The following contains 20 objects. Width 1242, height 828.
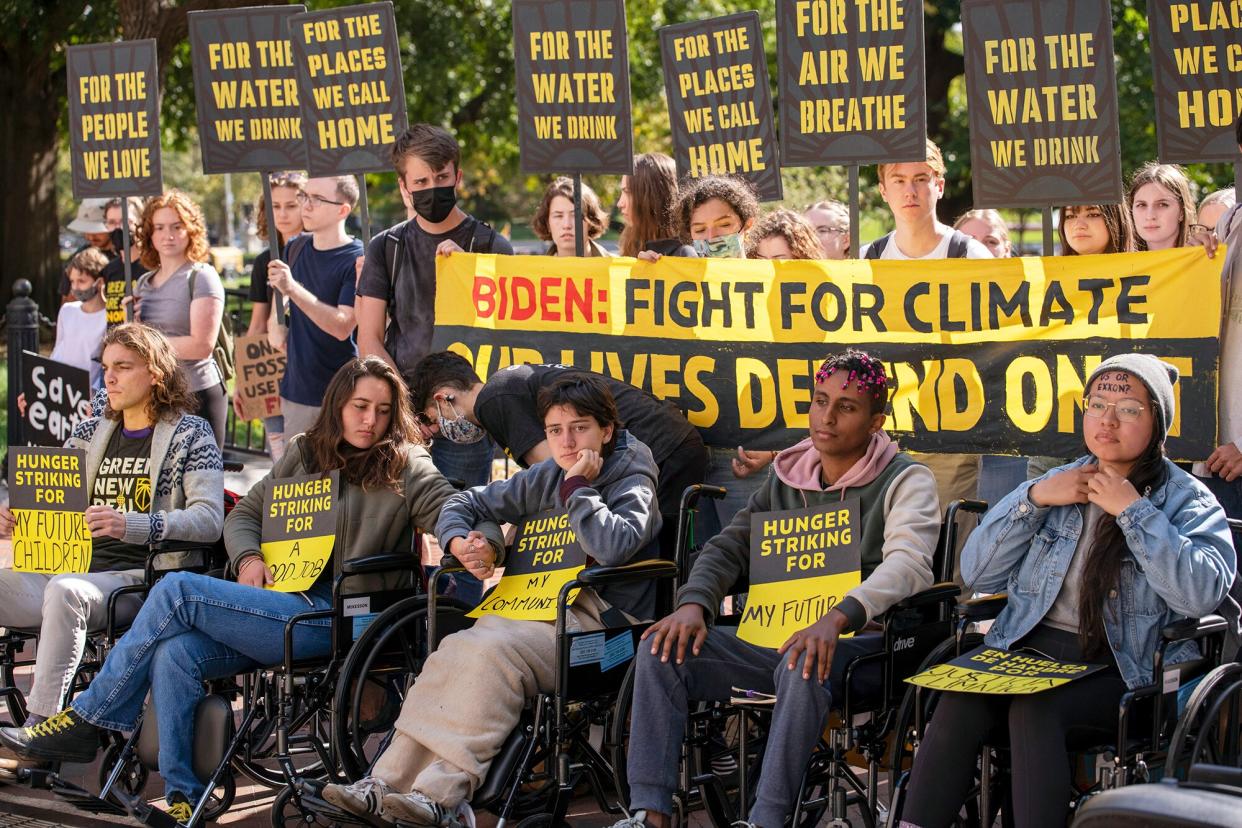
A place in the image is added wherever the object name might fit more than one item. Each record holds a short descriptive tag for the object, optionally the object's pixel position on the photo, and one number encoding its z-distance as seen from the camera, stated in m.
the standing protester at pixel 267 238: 16.87
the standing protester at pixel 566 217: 15.28
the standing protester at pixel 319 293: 15.35
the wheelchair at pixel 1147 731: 8.29
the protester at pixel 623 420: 11.41
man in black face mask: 13.30
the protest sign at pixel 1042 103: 11.45
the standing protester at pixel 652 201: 13.12
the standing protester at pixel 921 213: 12.60
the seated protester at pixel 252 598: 10.82
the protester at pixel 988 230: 15.40
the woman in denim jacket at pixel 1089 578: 8.48
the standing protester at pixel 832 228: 15.54
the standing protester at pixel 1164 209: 13.00
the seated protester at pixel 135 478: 11.91
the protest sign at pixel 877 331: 11.09
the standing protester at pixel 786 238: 13.37
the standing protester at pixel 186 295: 15.81
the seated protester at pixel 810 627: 9.11
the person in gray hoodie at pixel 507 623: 9.78
